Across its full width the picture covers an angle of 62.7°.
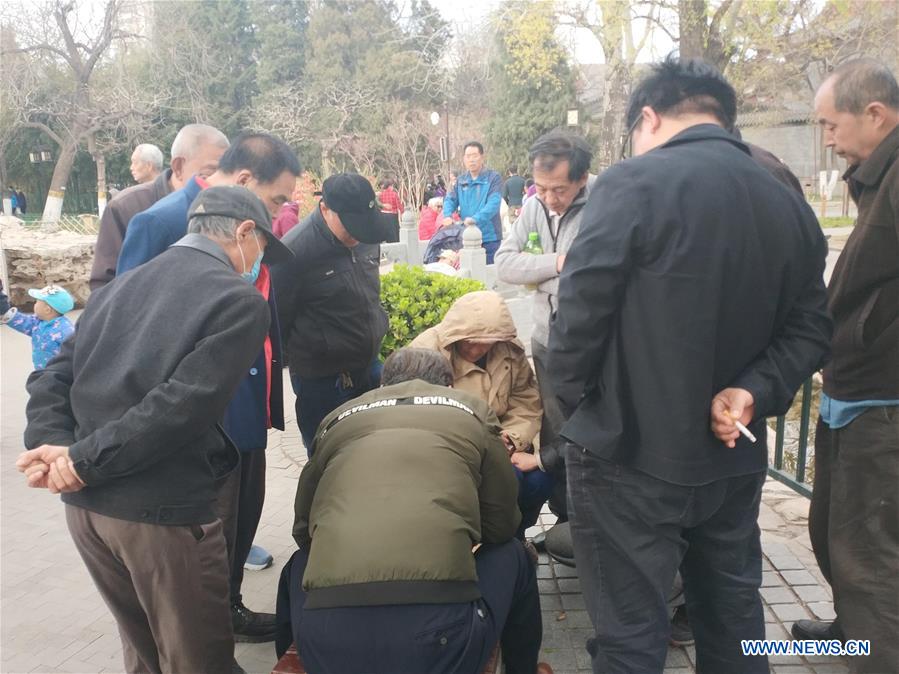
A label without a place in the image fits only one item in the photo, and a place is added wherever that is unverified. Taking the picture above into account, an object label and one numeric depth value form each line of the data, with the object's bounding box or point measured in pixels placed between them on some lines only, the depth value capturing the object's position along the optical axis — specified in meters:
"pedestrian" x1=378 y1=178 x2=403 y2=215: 14.51
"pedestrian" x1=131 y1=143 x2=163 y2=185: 5.74
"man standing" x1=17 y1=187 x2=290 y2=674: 2.09
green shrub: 4.72
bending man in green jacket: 2.07
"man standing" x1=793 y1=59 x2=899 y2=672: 2.55
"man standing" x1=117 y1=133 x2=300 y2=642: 2.90
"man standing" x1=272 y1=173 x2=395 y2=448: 3.51
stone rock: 11.21
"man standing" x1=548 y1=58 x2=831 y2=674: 1.99
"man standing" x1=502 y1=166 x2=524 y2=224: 17.16
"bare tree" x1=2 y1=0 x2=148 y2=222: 24.09
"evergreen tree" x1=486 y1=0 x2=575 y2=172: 34.38
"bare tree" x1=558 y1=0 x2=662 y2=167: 16.92
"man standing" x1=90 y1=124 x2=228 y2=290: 3.68
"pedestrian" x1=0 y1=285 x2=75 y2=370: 5.33
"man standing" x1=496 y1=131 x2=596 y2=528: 3.37
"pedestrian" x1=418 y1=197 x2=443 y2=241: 13.42
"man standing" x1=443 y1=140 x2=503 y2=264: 8.80
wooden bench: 2.34
